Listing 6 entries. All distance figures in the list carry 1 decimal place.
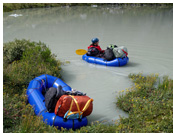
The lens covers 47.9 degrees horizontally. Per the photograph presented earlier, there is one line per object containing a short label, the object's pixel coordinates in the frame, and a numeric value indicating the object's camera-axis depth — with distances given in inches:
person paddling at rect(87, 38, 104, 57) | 387.2
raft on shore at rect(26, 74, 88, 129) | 177.5
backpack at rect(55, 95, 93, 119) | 175.5
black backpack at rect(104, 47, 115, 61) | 355.7
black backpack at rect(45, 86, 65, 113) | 187.6
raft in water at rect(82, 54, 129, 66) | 353.7
